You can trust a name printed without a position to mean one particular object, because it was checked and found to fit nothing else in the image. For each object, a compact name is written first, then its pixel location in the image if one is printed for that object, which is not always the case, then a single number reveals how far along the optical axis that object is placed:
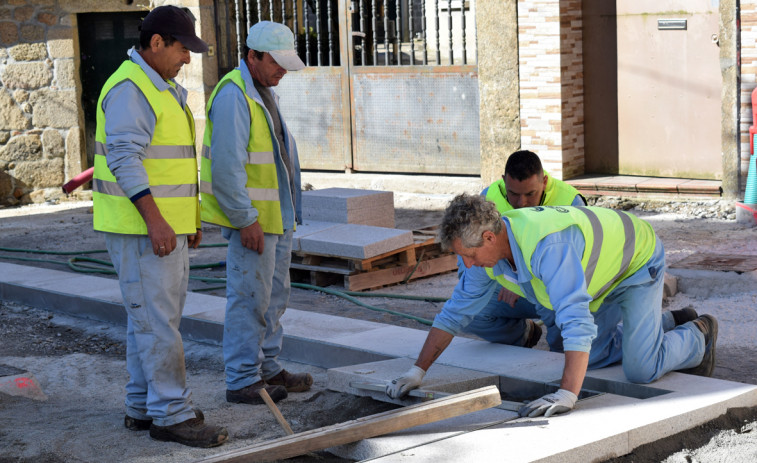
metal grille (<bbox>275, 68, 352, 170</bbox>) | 11.86
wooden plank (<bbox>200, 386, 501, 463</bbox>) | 3.80
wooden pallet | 7.38
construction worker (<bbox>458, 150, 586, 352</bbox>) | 4.91
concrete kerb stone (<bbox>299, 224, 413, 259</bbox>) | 7.27
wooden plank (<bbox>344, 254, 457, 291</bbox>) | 7.36
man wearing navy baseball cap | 4.17
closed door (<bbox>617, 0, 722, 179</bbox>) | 9.45
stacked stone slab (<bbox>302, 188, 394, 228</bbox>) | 8.06
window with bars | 10.96
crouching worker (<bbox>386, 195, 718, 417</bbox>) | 3.85
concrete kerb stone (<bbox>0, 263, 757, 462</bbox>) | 3.66
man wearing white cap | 4.67
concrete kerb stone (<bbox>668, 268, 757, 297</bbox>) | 6.54
